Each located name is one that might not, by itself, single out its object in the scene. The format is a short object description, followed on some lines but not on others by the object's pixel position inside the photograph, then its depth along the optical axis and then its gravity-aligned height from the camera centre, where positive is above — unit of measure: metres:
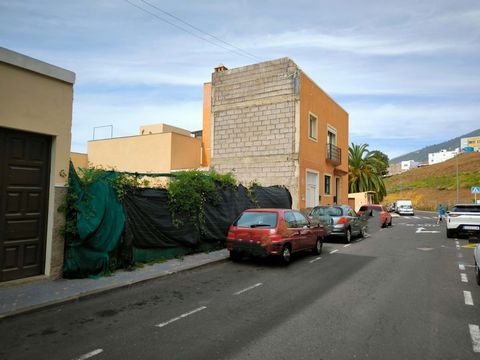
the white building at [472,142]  158.12 +27.18
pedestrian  32.35 -1.09
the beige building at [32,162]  6.73 +0.60
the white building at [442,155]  187.91 +24.29
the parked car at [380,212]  25.61 -1.03
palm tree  43.88 +3.50
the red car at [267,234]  9.60 -1.04
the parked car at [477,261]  7.77 -1.29
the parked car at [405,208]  49.34 -1.09
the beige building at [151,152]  28.86 +3.63
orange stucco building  20.58 +4.25
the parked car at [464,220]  16.83 -0.87
